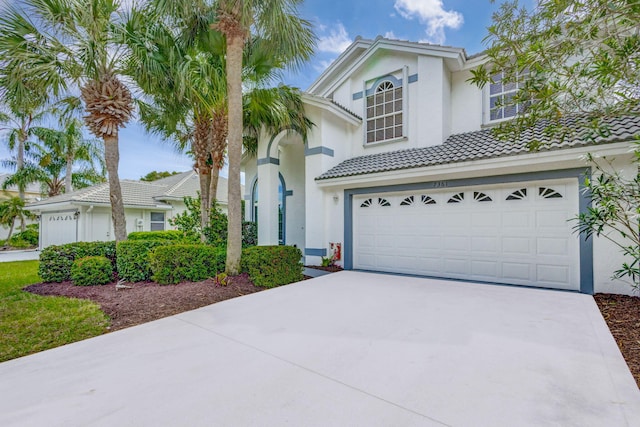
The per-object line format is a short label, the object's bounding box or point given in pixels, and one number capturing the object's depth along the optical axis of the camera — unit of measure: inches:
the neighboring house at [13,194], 968.9
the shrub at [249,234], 461.1
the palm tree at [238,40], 296.7
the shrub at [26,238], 870.1
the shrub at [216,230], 390.3
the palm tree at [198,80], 327.0
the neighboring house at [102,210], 681.6
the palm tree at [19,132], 828.6
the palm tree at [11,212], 831.7
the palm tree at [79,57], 296.8
